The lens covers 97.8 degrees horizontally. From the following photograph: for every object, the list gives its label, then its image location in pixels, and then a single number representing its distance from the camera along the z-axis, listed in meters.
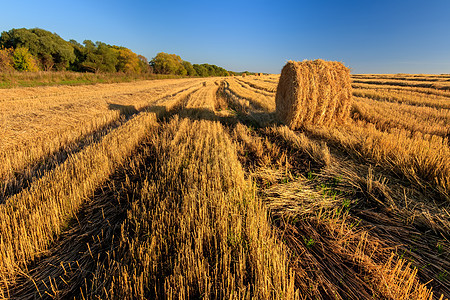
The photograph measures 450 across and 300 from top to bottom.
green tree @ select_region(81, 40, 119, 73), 42.22
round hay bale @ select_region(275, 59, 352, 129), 6.28
